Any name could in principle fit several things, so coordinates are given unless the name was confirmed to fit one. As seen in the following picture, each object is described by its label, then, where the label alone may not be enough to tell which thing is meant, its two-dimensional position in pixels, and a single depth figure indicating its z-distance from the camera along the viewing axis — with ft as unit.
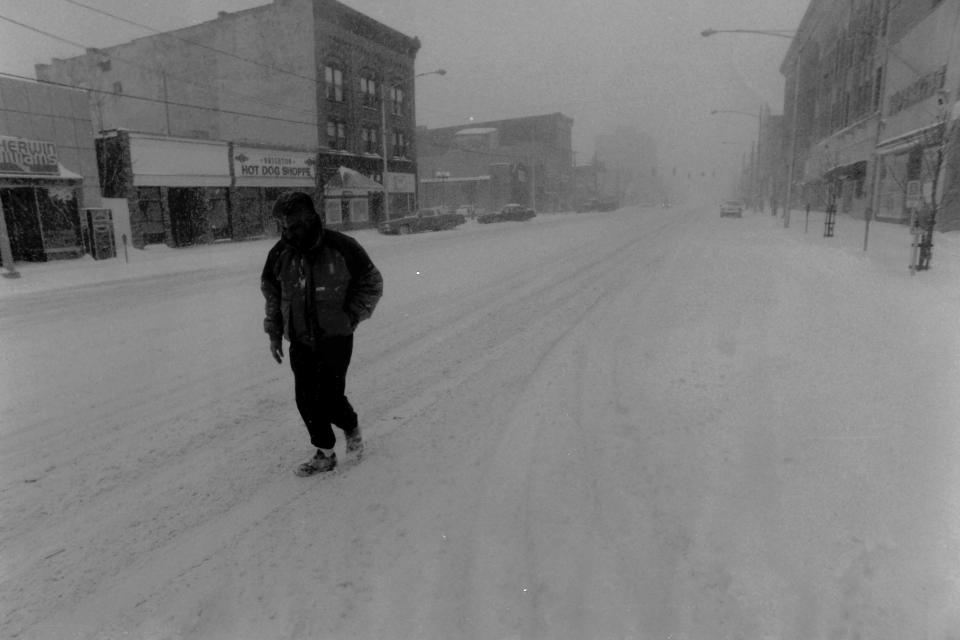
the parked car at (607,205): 234.79
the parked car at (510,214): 142.00
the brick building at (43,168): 63.46
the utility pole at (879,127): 88.50
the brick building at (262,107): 89.30
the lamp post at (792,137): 79.89
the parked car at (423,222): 103.09
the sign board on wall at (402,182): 132.05
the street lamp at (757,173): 144.14
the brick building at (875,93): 65.62
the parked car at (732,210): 141.94
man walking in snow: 12.16
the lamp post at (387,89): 108.17
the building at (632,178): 421.18
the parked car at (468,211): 177.97
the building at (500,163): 220.02
